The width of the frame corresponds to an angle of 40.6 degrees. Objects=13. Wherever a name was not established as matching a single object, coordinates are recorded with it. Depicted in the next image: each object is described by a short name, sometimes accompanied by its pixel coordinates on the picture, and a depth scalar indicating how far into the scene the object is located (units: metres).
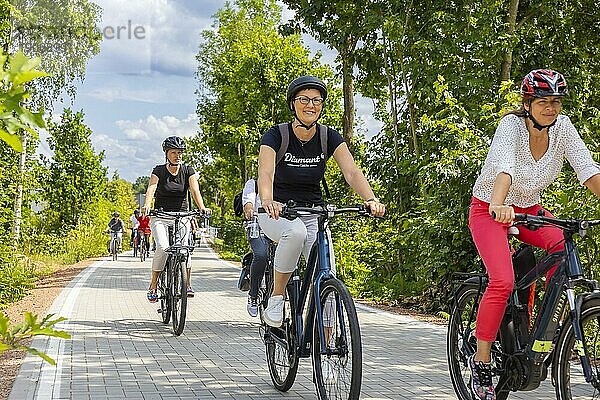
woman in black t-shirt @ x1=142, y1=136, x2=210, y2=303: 10.24
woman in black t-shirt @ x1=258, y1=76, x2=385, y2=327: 5.96
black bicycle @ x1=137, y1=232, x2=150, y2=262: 31.03
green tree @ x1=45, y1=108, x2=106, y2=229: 35.91
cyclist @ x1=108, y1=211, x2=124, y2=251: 31.48
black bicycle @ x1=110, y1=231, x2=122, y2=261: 31.39
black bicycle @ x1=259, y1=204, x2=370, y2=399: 5.12
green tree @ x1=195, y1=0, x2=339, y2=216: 32.28
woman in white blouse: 4.88
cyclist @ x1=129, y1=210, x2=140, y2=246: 34.18
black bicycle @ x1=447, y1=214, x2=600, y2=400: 4.48
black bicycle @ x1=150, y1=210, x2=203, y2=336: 9.61
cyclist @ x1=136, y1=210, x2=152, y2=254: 31.31
